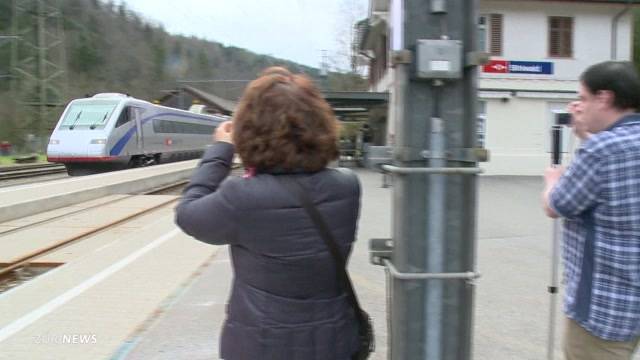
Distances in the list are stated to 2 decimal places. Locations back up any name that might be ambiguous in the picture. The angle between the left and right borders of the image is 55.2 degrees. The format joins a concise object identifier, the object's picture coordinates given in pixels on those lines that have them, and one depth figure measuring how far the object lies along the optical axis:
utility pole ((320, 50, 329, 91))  38.89
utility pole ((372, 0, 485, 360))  2.11
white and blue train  21.14
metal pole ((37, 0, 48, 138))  42.19
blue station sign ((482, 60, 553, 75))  21.84
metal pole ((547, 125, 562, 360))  3.37
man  2.06
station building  21.86
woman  1.95
